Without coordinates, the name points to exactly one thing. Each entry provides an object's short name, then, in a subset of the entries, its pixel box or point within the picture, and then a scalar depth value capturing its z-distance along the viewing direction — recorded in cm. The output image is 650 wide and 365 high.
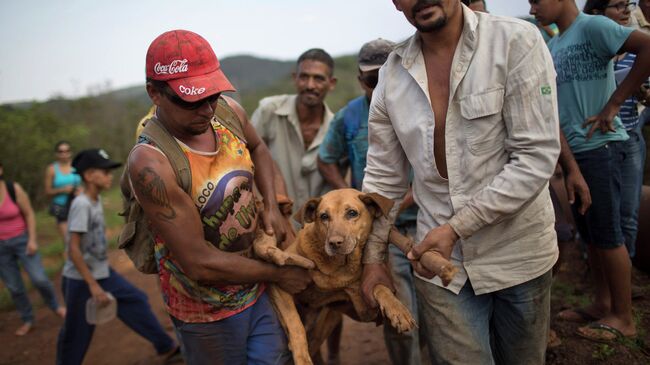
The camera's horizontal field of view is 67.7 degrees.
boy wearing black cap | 456
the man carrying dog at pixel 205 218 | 239
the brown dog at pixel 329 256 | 283
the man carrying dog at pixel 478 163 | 221
